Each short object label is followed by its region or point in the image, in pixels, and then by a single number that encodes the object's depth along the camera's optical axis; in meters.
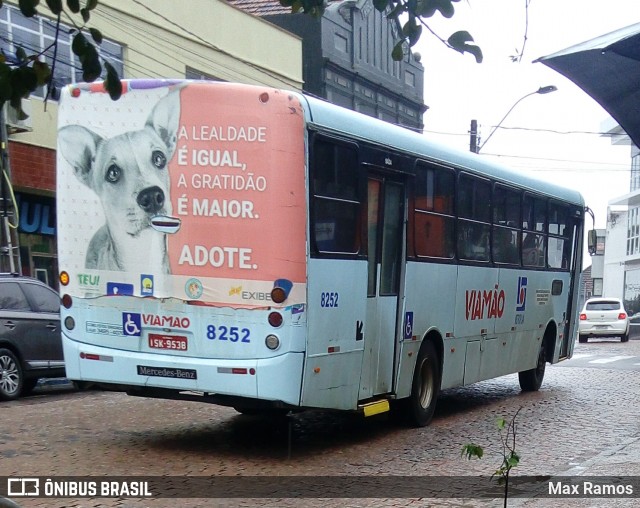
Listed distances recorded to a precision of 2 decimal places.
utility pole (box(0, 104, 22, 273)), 17.16
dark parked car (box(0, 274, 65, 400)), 12.76
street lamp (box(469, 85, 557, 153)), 27.16
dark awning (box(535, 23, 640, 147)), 6.72
